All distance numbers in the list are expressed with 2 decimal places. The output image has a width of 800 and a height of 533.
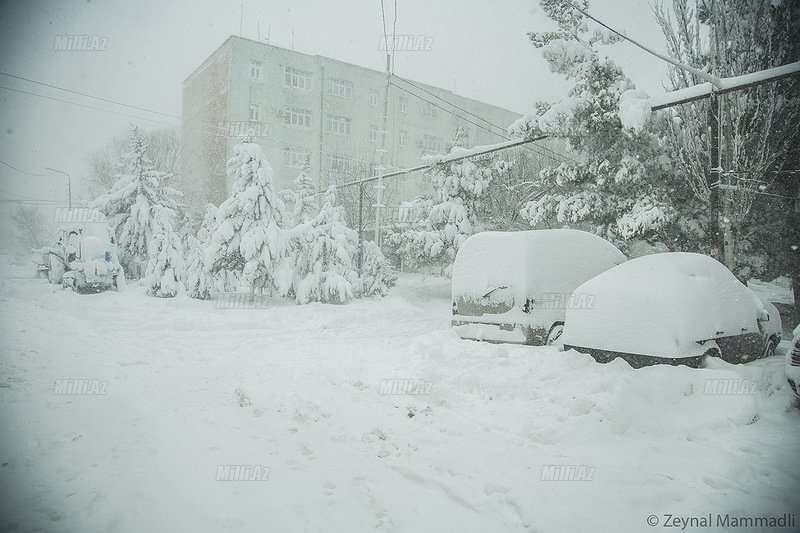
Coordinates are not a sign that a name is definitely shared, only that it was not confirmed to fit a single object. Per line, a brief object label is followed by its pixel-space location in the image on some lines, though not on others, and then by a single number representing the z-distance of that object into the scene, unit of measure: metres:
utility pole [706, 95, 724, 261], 8.57
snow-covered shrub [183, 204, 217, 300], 14.09
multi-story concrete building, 30.40
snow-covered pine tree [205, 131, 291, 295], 13.43
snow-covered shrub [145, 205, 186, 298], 14.66
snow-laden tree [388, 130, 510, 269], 17.48
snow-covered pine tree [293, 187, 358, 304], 14.28
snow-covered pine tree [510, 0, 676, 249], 11.30
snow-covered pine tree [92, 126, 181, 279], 20.17
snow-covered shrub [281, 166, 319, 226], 16.88
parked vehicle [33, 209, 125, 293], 14.58
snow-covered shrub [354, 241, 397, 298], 16.34
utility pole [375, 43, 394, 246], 16.83
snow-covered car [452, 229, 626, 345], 6.98
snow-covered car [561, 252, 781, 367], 5.06
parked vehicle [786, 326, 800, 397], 4.41
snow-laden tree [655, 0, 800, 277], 10.47
